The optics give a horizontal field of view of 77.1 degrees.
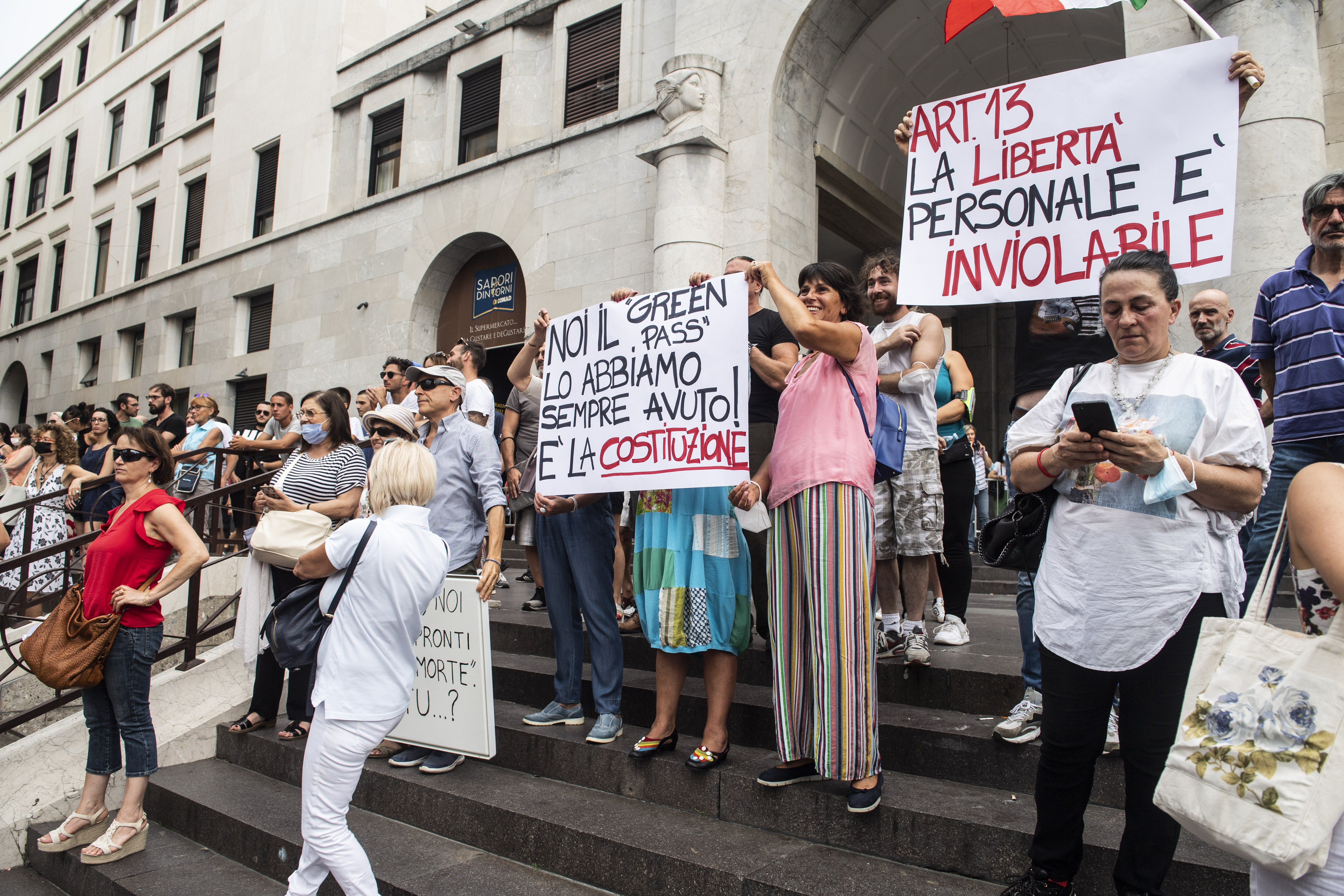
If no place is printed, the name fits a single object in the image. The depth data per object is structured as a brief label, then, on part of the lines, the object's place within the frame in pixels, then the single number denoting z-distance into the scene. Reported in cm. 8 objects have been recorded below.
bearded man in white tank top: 408
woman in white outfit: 289
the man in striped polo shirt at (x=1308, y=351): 318
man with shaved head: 409
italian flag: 425
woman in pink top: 298
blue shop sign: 1336
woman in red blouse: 416
